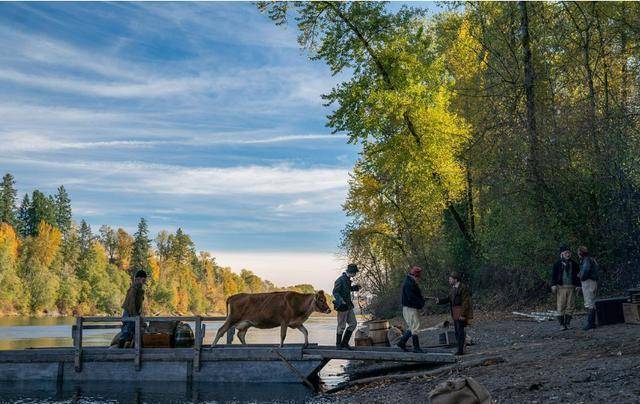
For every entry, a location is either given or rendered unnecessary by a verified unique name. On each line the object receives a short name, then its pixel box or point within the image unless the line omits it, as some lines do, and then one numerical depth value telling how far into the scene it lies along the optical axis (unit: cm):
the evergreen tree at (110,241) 15975
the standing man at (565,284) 1959
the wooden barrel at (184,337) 1988
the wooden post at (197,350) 1856
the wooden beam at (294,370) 1740
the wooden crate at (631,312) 1870
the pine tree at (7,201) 13688
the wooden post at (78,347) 1930
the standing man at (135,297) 1805
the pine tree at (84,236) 14694
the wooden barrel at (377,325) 1977
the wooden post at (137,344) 1886
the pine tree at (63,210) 15758
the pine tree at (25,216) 14225
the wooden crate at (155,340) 1952
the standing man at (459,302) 1631
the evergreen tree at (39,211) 14225
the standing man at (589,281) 1880
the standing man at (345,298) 1711
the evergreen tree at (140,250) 13950
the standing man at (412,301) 1619
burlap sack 721
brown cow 1795
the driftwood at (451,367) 1482
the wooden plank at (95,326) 1798
